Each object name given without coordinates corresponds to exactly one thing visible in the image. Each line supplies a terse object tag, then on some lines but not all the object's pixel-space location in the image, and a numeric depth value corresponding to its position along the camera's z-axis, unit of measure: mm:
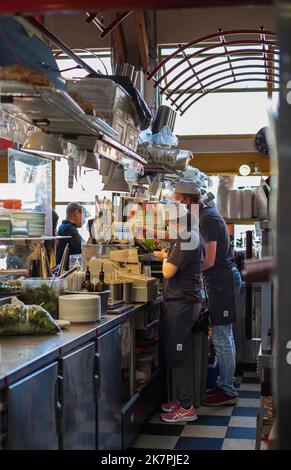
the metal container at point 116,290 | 5355
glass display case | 7445
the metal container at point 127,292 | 5492
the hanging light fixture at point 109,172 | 5691
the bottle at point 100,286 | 4835
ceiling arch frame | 5984
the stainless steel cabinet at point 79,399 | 3408
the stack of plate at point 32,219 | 5367
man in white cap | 6391
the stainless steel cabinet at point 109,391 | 4148
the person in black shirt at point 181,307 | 5770
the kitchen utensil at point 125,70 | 6214
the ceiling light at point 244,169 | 11008
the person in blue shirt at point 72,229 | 8508
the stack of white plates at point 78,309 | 4254
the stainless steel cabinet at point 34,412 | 2709
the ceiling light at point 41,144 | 4273
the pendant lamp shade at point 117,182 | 5961
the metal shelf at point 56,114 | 3277
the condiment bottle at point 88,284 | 4840
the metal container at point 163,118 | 7629
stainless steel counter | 2850
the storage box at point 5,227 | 5258
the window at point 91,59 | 11383
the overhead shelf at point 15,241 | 5351
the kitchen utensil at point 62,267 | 5367
